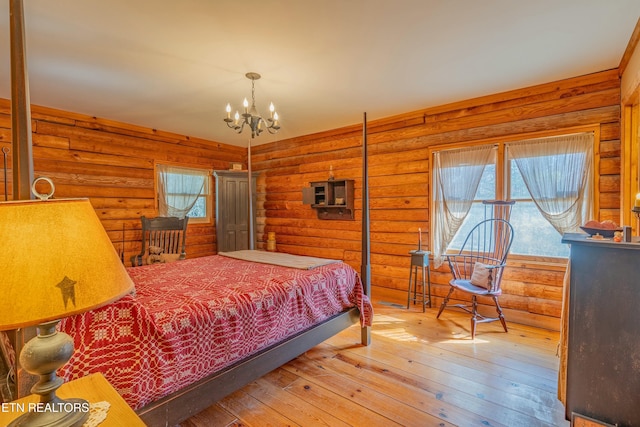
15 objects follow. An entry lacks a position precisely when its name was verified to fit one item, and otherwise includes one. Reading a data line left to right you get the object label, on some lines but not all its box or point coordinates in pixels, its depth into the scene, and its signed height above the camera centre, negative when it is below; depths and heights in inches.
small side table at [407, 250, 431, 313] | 144.4 -37.2
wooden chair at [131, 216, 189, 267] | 164.4 -21.0
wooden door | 203.9 -5.7
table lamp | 25.5 -6.7
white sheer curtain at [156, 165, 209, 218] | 186.2 +9.3
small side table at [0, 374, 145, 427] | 35.3 -25.4
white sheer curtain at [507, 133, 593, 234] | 116.2 +10.4
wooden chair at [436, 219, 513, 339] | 117.6 -26.2
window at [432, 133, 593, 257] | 117.2 +6.1
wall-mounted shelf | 180.7 +2.8
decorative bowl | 66.5 -6.5
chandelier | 108.0 +30.3
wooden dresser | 57.9 -25.8
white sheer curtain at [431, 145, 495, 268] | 139.6 +7.2
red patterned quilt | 53.3 -25.7
